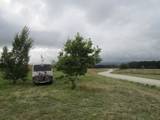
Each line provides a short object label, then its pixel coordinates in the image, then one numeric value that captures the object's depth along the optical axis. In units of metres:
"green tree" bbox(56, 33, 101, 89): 9.23
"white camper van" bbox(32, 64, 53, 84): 11.47
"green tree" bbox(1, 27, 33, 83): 12.13
